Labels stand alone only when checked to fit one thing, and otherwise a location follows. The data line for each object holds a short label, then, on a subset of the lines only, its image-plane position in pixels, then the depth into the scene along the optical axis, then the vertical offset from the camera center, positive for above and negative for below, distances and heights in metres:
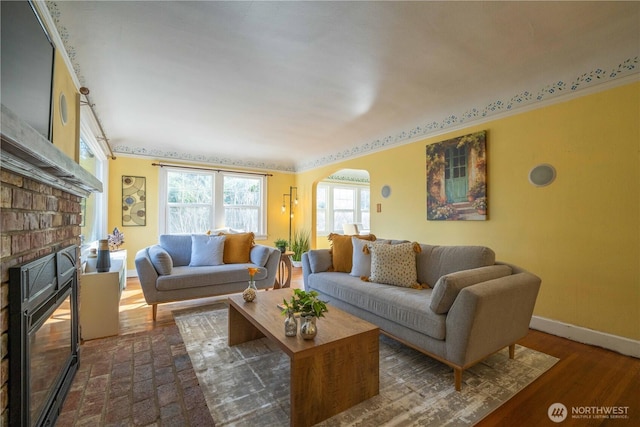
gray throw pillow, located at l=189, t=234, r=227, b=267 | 3.56 -0.40
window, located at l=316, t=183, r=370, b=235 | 7.27 +0.33
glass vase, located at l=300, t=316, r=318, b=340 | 1.56 -0.61
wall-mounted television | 1.08 +0.70
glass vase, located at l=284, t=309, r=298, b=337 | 1.61 -0.61
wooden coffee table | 1.44 -0.80
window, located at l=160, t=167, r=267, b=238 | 5.07 +0.34
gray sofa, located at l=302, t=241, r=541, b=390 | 1.70 -0.61
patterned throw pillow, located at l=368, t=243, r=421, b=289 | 2.55 -0.44
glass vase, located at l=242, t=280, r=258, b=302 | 2.28 -0.61
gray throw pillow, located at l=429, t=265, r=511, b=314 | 1.77 -0.43
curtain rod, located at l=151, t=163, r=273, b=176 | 4.93 +0.94
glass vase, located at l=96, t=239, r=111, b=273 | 2.59 -0.36
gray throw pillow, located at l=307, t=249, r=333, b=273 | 3.21 -0.48
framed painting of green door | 3.05 +0.45
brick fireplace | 0.95 +0.09
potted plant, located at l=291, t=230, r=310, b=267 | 5.90 -0.58
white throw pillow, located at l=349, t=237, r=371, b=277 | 2.90 -0.44
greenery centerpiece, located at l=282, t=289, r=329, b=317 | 1.59 -0.50
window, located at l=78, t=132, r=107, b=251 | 3.39 +0.24
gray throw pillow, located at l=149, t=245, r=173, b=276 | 3.00 -0.46
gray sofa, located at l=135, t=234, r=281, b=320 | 2.90 -0.61
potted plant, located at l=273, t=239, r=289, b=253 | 4.06 -0.39
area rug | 1.51 -1.05
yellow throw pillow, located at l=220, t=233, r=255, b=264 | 3.76 -0.40
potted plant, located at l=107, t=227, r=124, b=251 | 3.99 -0.27
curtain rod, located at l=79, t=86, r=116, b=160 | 2.35 +1.06
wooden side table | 3.99 -0.75
